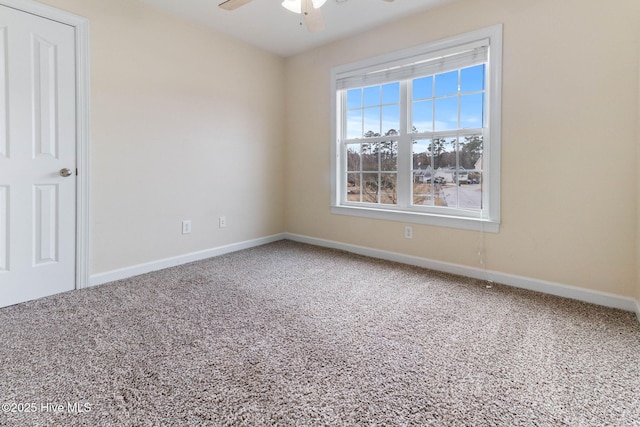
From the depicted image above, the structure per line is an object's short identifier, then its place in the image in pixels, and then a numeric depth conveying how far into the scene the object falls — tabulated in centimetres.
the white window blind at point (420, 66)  279
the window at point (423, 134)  280
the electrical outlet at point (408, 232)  330
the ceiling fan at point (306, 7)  197
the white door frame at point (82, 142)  248
